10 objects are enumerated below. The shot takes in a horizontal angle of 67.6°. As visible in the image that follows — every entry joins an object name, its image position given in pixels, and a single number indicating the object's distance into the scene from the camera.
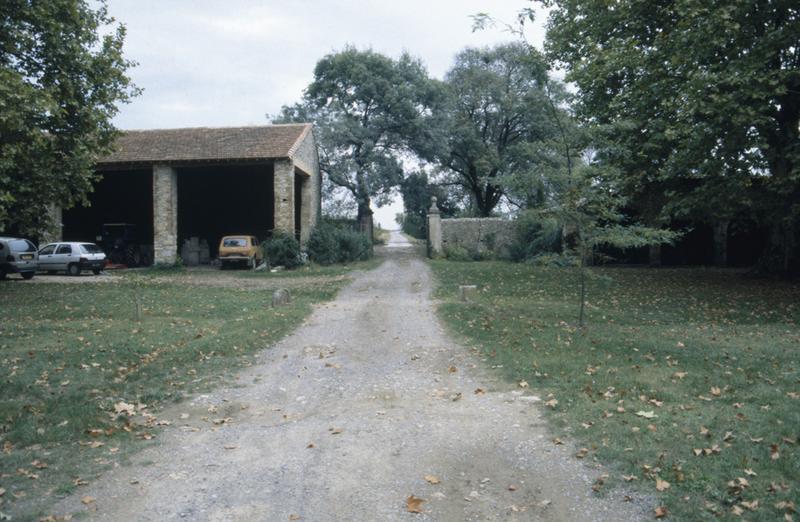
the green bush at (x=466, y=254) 29.06
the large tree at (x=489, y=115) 38.56
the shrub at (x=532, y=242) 26.48
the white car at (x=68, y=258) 24.56
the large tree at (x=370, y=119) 34.88
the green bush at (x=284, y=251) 25.78
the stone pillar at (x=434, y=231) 30.12
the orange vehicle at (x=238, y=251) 27.14
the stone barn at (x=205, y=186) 26.83
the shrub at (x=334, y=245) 27.58
